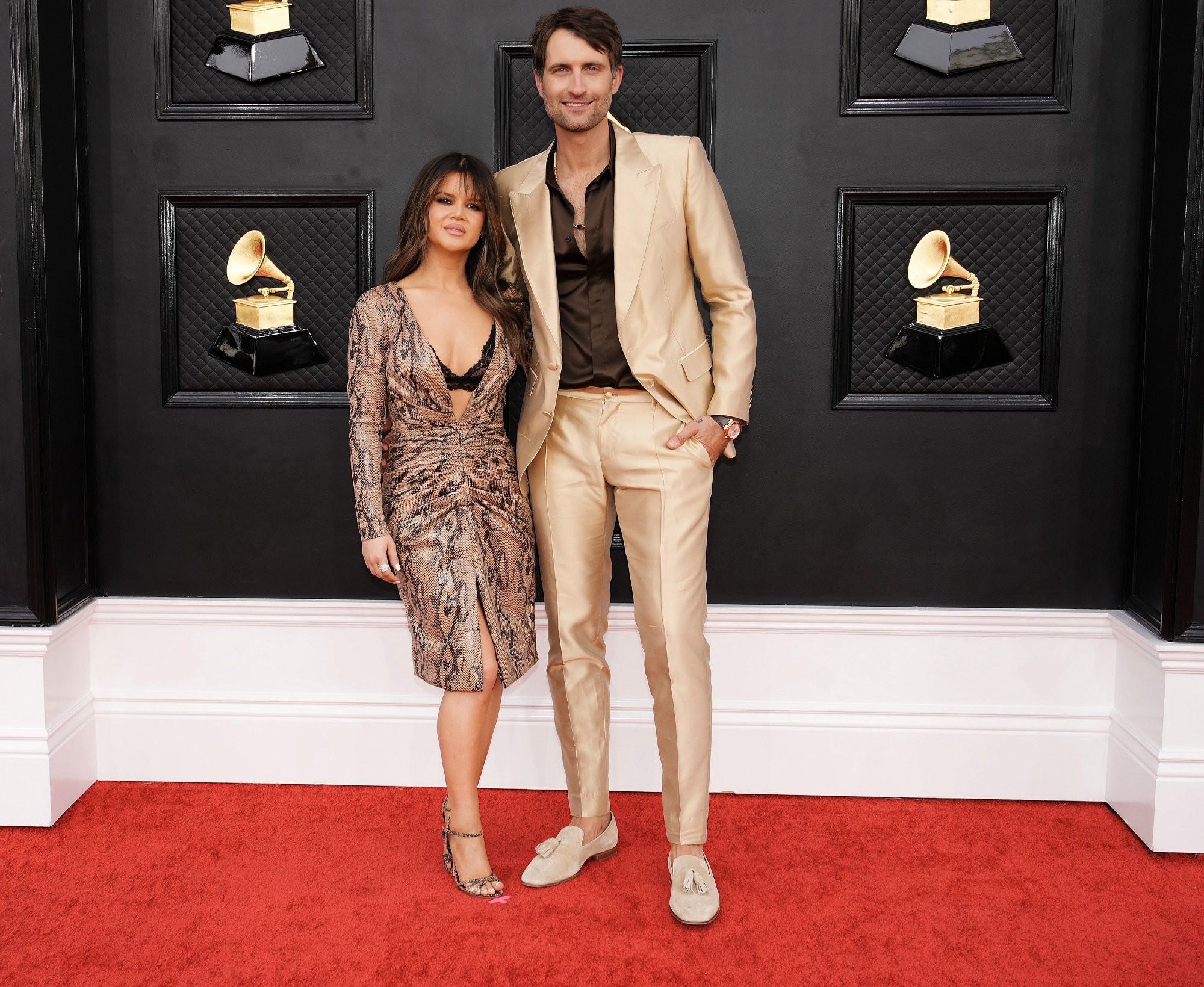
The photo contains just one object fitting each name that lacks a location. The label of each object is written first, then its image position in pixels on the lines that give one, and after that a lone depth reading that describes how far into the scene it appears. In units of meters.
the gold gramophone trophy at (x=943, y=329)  3.25
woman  2.78
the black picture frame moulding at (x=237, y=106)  3.26
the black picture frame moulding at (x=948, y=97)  3.17
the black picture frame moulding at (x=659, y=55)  3.19
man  2.78
